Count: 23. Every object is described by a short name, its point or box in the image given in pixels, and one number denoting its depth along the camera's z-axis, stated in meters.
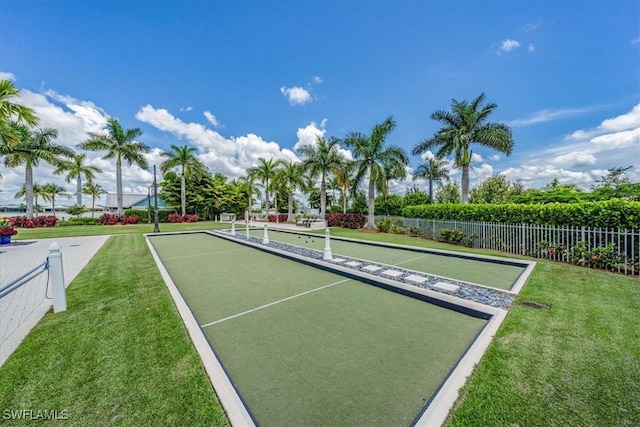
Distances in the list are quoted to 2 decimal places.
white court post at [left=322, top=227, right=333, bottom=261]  7.77
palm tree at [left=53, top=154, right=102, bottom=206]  30.77
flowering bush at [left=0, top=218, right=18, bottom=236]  11.77
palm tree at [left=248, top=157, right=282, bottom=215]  31.60
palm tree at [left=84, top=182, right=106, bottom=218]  46.33
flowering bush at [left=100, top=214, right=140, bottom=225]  25.08
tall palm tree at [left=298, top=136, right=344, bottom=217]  21.78
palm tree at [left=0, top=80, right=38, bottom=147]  6.99
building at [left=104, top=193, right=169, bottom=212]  46.53
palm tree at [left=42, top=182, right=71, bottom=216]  46.16
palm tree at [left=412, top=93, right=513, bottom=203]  15.84
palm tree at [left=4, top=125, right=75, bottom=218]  20.00
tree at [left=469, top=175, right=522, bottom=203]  32.58
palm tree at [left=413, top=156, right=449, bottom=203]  31.33
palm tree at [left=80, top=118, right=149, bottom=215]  24.69
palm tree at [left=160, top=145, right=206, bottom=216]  30.34
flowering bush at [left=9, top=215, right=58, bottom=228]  20.67
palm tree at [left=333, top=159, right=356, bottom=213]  19.98
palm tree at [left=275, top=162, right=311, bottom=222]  28.86
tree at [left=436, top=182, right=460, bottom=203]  38.59
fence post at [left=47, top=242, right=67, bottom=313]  3.97
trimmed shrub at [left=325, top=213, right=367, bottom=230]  20.38
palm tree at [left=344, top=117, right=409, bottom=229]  18.08
